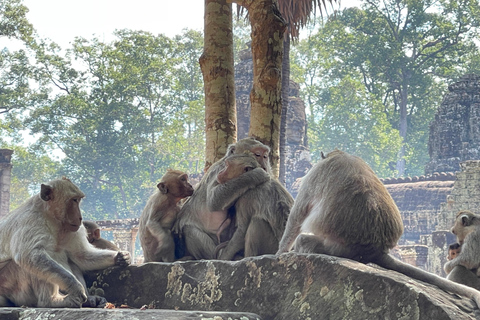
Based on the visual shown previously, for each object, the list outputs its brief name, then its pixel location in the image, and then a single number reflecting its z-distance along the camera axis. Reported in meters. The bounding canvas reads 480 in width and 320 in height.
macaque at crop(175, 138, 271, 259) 4.73
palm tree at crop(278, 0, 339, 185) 10.41
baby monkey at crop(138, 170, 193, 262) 5.03
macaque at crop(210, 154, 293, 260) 4.66
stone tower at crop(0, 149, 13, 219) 25.72
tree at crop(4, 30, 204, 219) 43.47
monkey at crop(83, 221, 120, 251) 5.45
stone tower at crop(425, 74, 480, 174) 29.86
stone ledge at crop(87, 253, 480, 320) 3.11
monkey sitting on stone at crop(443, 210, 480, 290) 4.79
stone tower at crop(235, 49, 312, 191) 29.23
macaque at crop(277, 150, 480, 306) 3.89
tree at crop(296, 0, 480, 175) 46.97
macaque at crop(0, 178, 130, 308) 3.96
